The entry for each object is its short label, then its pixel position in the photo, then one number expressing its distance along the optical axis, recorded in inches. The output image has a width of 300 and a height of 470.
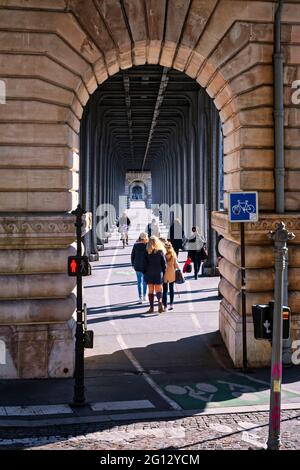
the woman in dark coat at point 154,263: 676.7
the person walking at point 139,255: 727.7
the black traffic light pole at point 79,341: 409.4
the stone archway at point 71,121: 470.0
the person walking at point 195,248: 961.0
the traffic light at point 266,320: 323.3
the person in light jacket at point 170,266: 704.4
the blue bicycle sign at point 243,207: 482.9
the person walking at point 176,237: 1044.5
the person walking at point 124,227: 1525.1
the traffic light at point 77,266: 413.7
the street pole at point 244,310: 494.9
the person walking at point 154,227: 1133.0
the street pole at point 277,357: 313.3
